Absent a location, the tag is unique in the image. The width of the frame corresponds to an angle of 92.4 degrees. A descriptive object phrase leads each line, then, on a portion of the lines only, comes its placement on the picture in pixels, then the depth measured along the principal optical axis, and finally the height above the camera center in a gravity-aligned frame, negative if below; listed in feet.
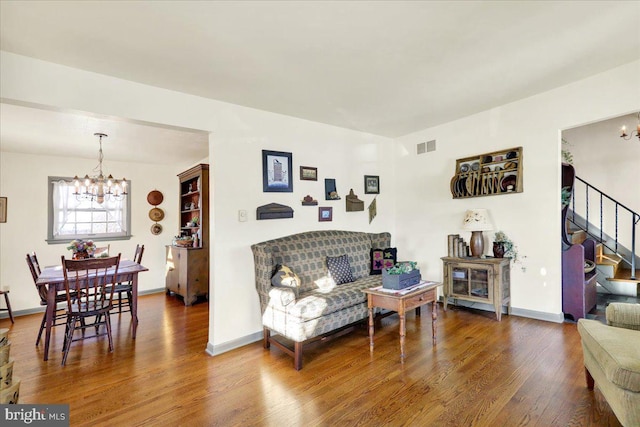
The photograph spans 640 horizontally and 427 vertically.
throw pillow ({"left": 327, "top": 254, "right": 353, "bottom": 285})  11.66 -2.16
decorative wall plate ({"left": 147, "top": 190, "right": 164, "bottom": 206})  19.61 +1.21
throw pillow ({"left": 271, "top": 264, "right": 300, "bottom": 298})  9.77 -2.08
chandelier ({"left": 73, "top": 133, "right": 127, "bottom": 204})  13.47 +1.44
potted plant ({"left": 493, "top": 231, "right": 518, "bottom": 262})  12.34 -1.47
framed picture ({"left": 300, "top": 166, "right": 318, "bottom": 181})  12.72 +1.72
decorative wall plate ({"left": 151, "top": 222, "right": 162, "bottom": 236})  19.71 -0.84
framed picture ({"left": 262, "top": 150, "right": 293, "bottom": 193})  11.54 +1.65
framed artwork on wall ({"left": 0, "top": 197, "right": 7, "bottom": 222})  15.14 +0.43
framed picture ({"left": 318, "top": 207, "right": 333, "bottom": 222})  13.32 +0.00
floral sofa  9.04 -2.60
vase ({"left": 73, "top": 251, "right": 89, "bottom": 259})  12.13 -1.51
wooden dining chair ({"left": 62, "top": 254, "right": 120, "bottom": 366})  9.56 -2.34
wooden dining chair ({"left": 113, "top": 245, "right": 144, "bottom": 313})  12.30 -2.92
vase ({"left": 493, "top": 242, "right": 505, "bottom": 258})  12.31 -1.53
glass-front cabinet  12.25 -2.85
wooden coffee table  8.93 -2.68
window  16.66 +0.00
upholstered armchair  5.09 -2.66
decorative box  9.46 -2.09
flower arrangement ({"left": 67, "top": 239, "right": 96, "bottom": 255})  12.23 -1.21
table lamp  12.46 -0.56
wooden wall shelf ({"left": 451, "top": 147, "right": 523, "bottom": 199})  12.34 +1.60
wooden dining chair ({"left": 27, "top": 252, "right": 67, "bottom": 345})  10.48 -2.72
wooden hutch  16.22 -2.20
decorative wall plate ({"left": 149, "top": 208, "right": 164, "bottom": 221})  19.65 +0.12
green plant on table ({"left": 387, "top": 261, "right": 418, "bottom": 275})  9.54 -1.76
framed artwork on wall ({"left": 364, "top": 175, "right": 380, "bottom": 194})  15.28 +1.49
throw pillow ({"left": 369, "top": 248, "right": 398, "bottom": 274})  13.28 -1.95
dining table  9.82 -2.29
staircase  13.97 -1.17
